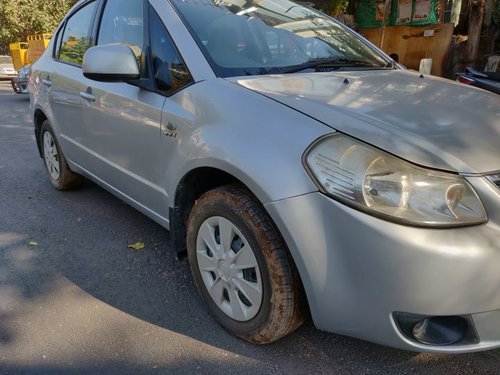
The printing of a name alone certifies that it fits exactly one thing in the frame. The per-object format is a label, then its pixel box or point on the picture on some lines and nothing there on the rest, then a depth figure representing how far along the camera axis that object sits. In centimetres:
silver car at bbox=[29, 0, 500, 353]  160
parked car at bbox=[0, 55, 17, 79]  2173
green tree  2786
